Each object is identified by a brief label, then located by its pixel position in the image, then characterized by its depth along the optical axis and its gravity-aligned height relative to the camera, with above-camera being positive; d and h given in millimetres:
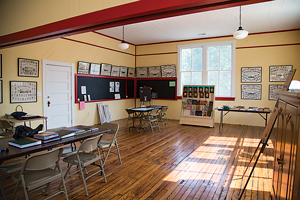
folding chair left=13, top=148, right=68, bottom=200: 2412 -1088
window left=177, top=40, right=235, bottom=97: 8898 +1329
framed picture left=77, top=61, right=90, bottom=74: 7691 +1009
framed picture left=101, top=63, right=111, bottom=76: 8788 +1093
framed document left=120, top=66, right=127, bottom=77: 9933 +1126
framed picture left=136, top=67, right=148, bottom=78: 10734 +1174
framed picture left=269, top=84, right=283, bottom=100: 8145 +112
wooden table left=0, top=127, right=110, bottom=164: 2473 -750
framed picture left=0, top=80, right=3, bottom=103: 5492 +32
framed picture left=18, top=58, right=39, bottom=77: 5907 +776
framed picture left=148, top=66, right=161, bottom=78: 10422 +1146
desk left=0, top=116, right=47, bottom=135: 4832 -672
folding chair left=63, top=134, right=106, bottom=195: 3137 -1072
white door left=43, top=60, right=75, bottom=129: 6638 +4
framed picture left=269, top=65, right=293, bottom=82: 7957 +913
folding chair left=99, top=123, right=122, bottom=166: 4004 -796
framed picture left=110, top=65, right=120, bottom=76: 9358 +1099
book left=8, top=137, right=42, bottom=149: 2740 -697
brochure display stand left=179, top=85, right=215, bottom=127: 8250 -458
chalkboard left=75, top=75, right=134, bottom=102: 7902 +310
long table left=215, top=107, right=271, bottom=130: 6951 -555
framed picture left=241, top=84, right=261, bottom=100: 8429 +111
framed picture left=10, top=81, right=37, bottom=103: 5754 +50
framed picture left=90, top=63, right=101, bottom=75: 8275 +1031
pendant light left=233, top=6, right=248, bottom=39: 5760 +1767
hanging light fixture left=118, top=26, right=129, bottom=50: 7531 +1826
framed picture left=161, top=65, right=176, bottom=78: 10031 +1173
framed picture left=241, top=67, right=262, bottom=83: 8375 +862
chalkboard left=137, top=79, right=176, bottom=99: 10180 +360
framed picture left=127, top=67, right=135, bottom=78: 10524 +1149
